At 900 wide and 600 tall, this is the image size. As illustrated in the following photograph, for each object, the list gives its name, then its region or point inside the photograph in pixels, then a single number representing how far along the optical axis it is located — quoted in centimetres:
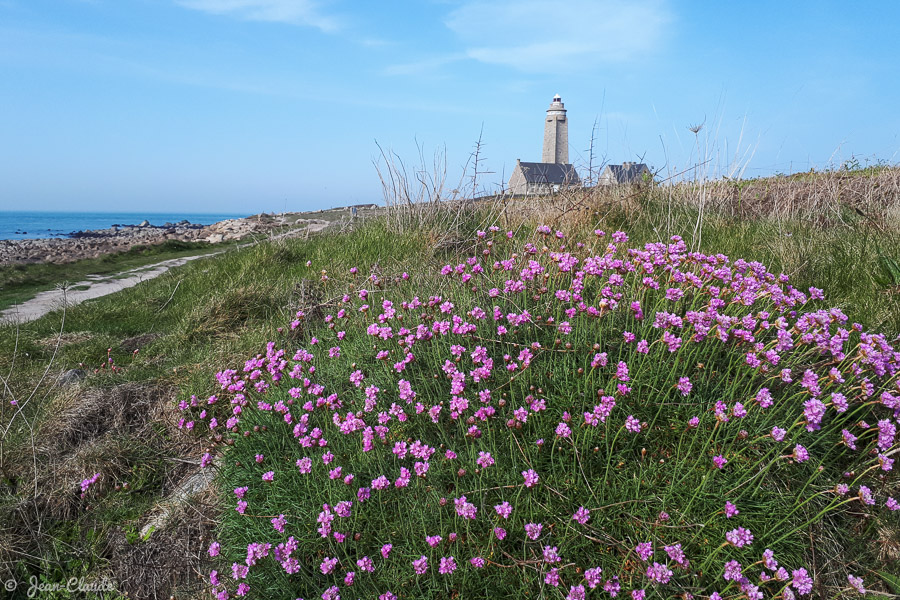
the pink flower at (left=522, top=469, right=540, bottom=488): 64
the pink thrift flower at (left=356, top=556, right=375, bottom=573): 62
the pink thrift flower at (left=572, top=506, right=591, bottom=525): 64
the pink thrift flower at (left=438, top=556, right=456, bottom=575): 61
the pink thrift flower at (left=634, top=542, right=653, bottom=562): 62
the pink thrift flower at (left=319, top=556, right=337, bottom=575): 64
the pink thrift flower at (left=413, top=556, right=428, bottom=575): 60
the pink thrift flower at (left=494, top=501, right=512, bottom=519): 63
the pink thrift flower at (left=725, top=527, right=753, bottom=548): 59
